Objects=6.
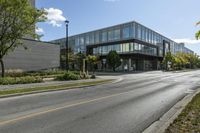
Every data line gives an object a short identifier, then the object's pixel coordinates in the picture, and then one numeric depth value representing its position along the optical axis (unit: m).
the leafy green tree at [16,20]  14.80
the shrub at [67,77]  16.78
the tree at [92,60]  41.70
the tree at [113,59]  39.24
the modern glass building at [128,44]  42.29
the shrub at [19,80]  12.58
